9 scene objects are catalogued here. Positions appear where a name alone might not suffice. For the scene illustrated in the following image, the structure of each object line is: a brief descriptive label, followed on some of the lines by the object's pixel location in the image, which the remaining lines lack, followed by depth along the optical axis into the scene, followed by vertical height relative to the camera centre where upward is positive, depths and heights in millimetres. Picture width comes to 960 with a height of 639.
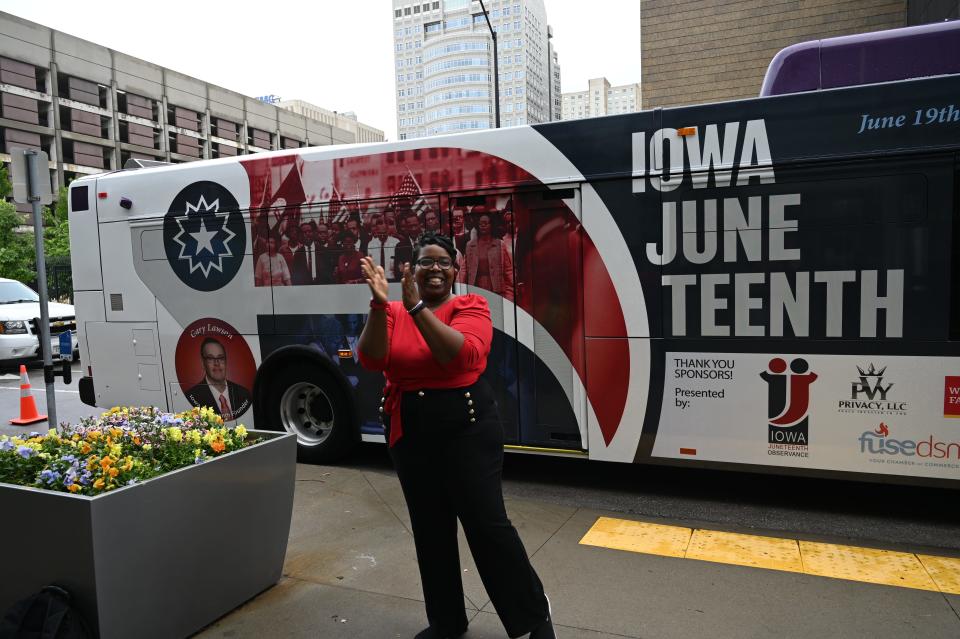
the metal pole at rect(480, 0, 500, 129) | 18677 +4849
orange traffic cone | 9344 -1635
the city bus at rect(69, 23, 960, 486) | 4641 -47
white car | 13531 -852
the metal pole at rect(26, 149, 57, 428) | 6823 +53
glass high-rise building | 113812 +36734
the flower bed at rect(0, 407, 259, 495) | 3057 -789
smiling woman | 2879 -633
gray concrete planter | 2850 -1151
